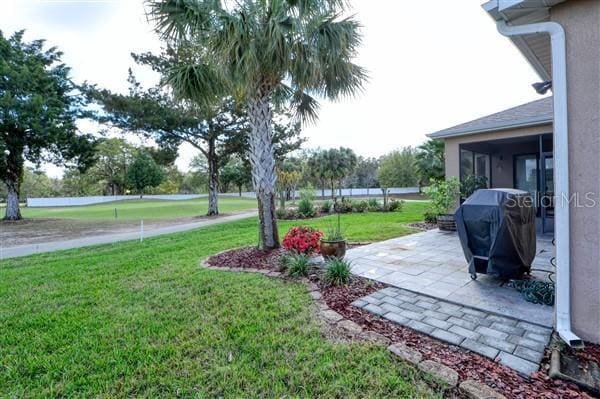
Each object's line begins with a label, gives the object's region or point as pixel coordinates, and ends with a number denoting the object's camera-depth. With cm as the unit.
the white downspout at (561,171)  252
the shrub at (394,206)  1650
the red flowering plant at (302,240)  532
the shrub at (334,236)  518
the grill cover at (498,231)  373
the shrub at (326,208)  1680
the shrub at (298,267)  466
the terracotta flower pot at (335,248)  509
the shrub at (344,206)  1661
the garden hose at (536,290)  332
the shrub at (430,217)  1043
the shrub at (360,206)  1659
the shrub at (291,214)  1496
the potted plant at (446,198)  881
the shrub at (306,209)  1514
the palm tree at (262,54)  497
